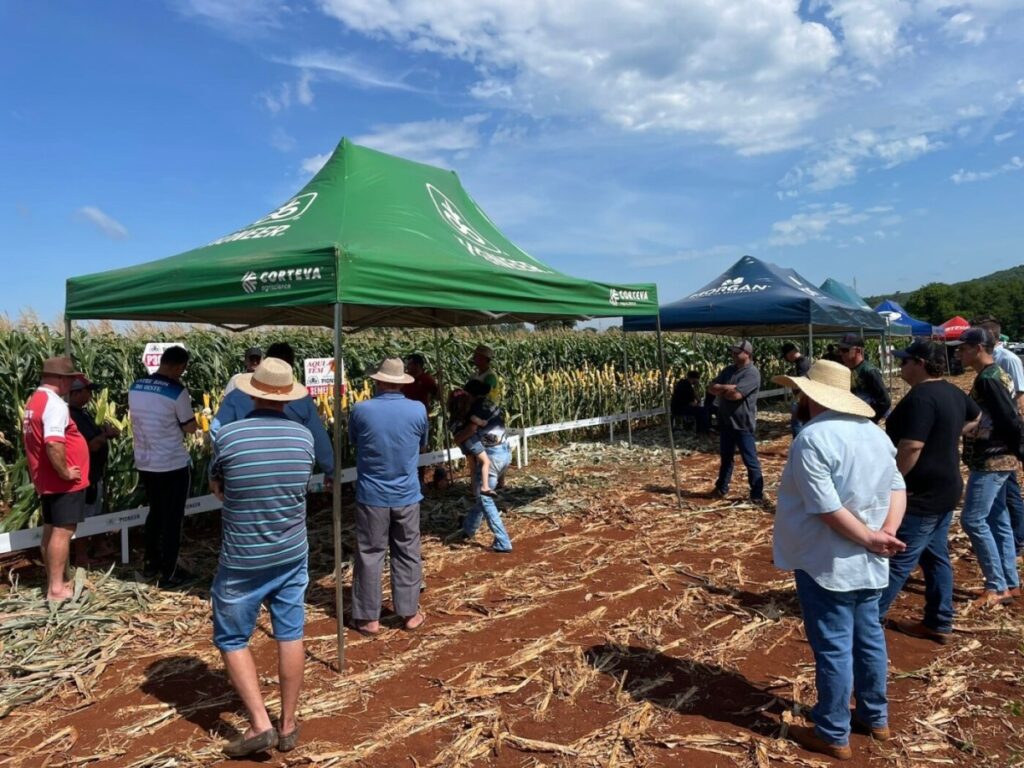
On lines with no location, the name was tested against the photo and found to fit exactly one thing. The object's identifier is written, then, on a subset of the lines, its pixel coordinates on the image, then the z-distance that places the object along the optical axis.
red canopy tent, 30.91
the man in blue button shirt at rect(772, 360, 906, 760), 3.11
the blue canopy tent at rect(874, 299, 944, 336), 23.15
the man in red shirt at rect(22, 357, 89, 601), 4.79
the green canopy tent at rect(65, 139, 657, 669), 4.46
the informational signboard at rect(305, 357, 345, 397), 8.95
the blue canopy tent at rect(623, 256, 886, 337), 11.38
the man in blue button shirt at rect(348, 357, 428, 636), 4.69
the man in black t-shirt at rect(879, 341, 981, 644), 4.07
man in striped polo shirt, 3.24
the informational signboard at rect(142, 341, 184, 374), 7.46
